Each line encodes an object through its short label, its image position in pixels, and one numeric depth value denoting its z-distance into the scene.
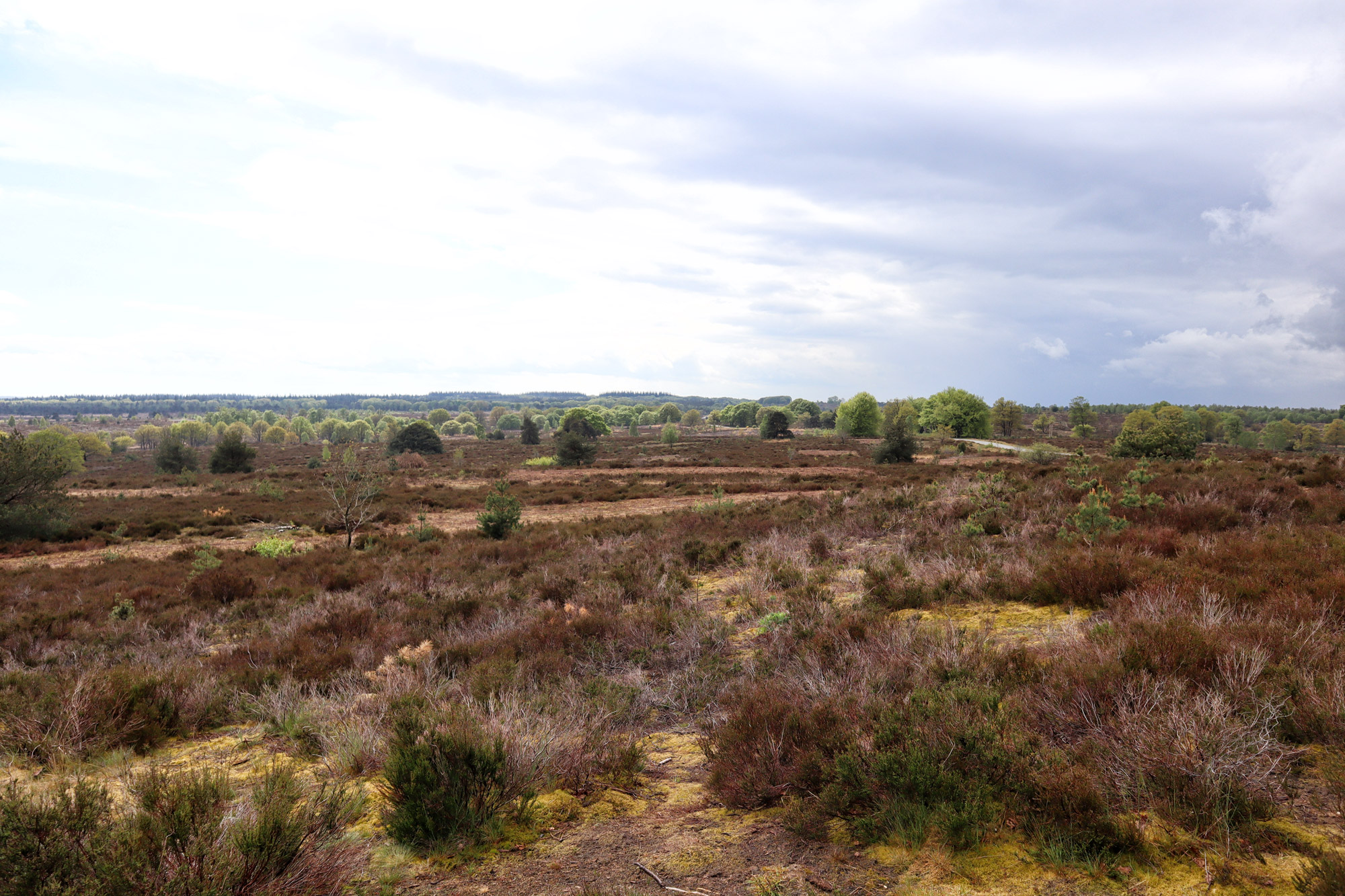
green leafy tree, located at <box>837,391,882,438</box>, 87.25
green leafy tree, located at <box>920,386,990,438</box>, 82.69
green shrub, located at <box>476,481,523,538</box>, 19.47
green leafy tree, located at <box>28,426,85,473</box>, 68.75
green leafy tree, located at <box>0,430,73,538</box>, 21.36
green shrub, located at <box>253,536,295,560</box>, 18.34
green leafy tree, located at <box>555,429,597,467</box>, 54.78
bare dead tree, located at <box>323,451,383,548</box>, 19.00
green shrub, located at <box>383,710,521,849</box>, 3.66
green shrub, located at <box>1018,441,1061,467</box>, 42.63
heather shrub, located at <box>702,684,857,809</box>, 3.84
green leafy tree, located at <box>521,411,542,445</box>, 97.19
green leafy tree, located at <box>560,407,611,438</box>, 96.59
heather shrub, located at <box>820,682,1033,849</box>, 3.16
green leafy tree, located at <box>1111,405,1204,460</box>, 37.28
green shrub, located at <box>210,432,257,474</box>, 53.47
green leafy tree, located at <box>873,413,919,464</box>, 45.69
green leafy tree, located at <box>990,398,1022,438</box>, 98.56
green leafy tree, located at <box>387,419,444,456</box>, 79.25
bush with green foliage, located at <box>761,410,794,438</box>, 98.69
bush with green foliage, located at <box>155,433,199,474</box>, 58.22
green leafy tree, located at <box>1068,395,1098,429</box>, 101.38
